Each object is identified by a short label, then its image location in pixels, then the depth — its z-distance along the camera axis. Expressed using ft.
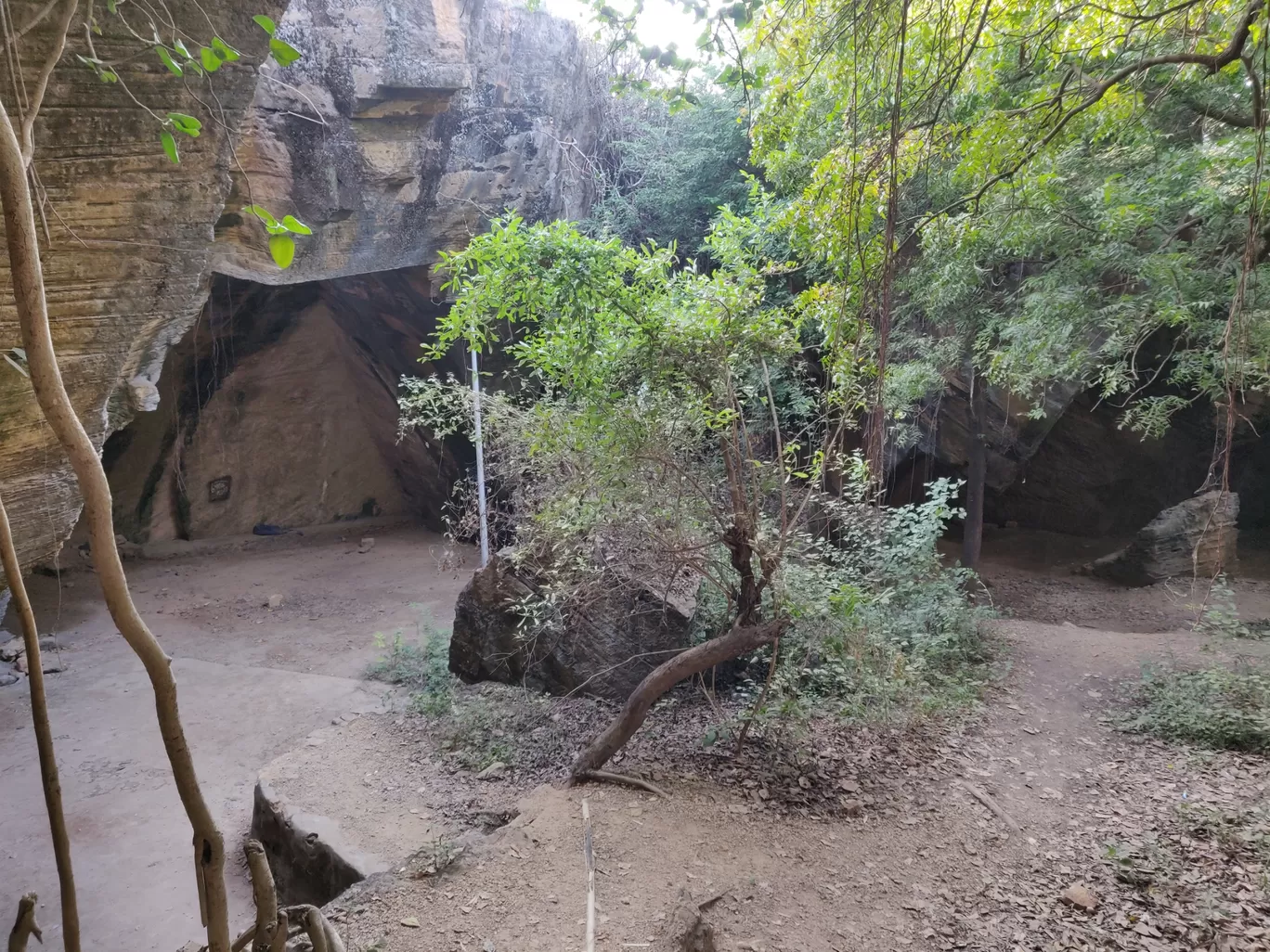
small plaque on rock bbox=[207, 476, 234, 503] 43.65
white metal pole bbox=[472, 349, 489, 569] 19.90
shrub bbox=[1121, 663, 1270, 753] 15.26
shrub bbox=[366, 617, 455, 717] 21.73
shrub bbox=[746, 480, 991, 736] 15.80
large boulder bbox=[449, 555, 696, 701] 19.36
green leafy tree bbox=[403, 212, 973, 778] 13.98
